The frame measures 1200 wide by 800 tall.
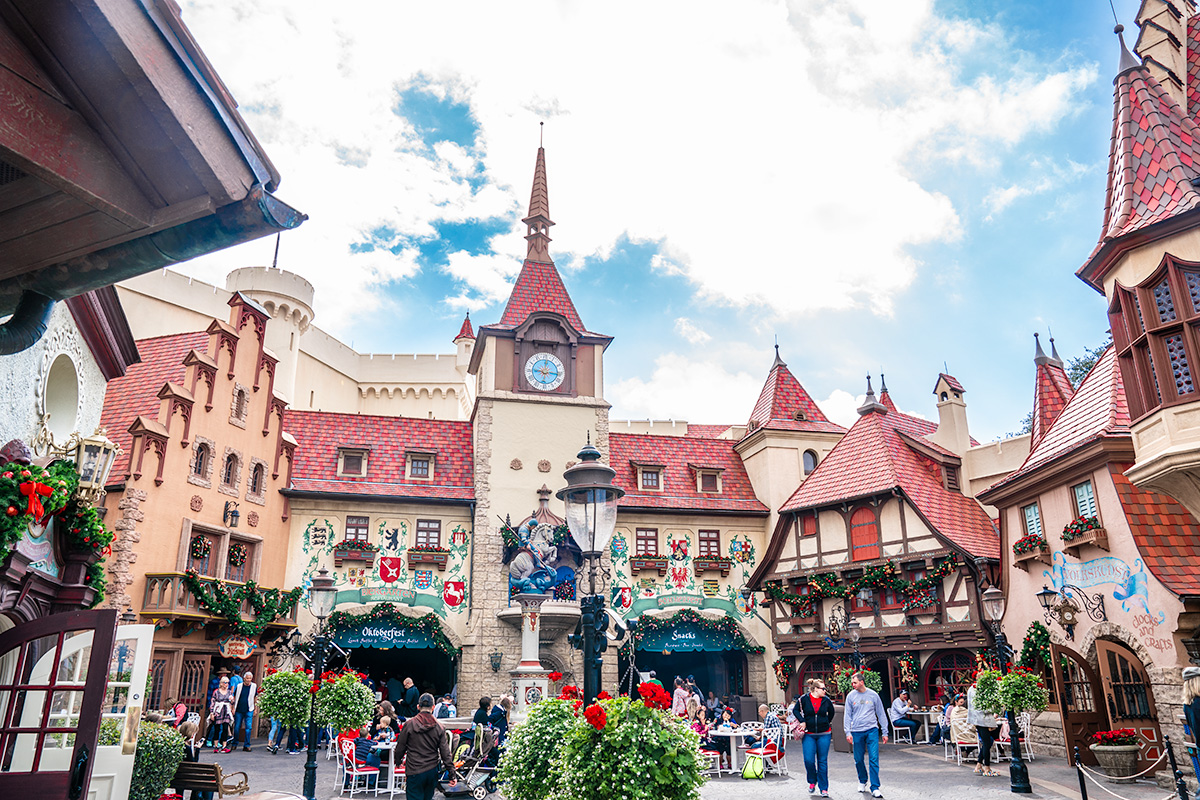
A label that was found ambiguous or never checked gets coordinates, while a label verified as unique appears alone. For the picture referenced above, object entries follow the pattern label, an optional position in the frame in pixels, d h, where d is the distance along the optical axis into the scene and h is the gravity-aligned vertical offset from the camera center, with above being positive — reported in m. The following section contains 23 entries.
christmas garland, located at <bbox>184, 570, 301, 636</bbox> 21.39 +2.24
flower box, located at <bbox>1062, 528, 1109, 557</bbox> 16.97 +2.70
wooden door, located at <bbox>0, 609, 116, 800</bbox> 7.34 -0.08
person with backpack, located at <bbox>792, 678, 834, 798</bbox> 12.12 -0.62
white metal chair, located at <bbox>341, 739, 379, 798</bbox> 13.51 -1.19
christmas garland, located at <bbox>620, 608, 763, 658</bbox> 28.02 +1.87
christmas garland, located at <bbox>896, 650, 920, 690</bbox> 23.69 +0.31
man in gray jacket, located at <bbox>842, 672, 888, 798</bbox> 12.12 -0.53
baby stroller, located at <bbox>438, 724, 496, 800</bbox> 12.82 -1.23
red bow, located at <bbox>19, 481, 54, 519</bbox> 7.45 +1.64
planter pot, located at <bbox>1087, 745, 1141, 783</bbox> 15.03 -1.34
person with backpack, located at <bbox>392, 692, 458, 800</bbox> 9.77 -0.68
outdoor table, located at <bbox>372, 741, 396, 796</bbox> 13.76 -1.19
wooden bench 10.88 -1.07
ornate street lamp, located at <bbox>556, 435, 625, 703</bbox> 8.61 +1.73
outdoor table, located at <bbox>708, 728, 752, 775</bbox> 16.03 -0.95
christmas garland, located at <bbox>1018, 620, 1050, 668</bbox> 18.36 +0.72
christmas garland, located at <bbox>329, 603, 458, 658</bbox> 25.77 +1.93
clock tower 27.59 +9.06
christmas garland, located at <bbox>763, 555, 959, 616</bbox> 23.91 +2.71
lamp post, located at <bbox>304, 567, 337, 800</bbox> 12.48 +0.79
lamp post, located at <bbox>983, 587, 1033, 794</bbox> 13.19 -0.59
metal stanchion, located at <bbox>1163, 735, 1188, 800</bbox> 10.14 -1.19
